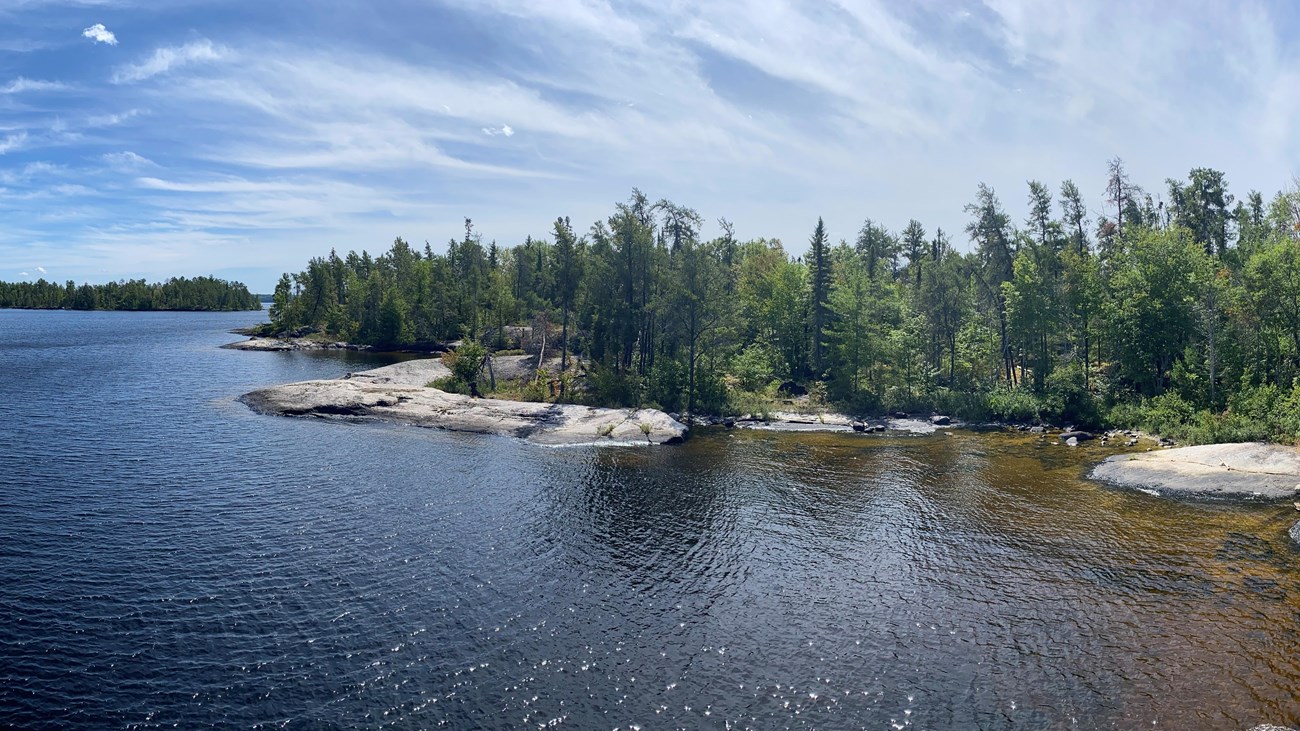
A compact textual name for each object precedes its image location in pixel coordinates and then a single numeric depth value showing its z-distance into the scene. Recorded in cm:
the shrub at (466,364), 6384
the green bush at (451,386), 6375
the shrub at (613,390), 6062
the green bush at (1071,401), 5400
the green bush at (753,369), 6706
